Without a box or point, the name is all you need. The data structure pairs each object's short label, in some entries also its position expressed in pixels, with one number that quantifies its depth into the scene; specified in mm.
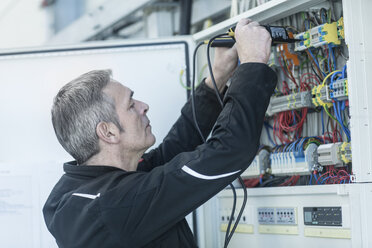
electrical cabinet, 1830
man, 1739
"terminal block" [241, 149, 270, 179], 2233
